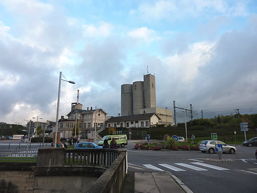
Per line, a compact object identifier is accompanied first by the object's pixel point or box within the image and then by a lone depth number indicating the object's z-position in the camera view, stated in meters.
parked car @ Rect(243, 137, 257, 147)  37.22
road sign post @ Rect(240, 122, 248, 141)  32.52
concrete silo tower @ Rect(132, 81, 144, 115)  114.81
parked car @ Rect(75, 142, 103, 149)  22.41
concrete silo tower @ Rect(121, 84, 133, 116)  120.75
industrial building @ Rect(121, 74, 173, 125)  109.93
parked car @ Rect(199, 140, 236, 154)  25.52
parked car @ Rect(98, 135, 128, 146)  39.91
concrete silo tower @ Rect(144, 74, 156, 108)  110.94
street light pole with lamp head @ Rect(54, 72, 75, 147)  20.64
